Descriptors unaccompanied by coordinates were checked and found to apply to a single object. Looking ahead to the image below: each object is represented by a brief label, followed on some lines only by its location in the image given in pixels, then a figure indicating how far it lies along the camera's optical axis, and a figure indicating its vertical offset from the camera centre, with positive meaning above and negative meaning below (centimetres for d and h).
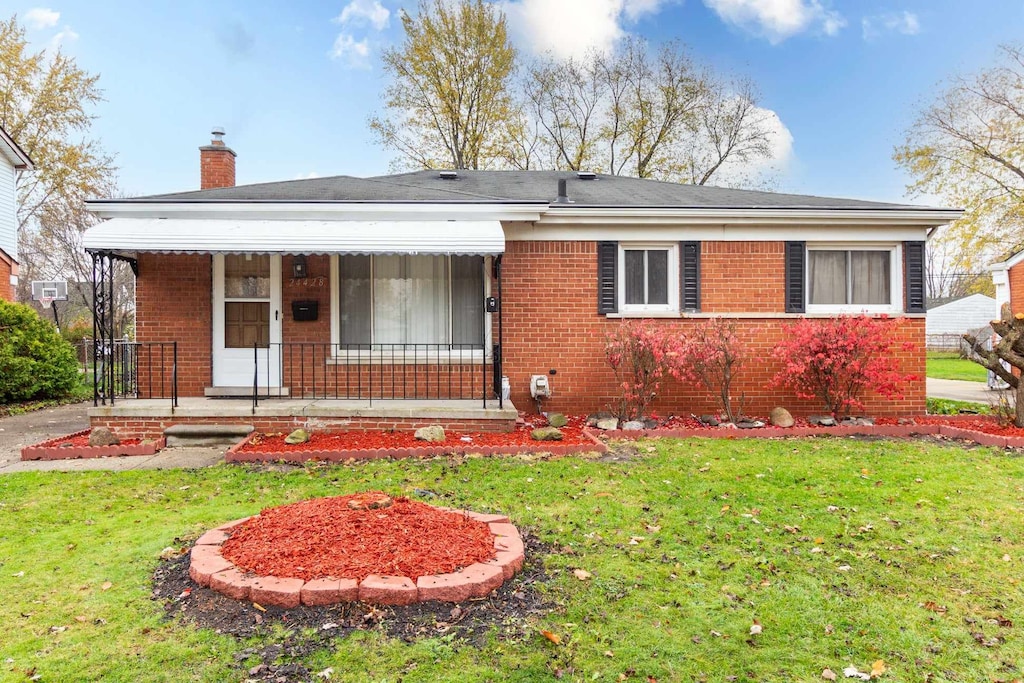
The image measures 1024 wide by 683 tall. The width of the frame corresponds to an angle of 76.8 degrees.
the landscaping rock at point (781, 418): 928 -110
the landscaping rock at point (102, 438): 785 -117
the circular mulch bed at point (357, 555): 341 -125
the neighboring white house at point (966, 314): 4659 +209
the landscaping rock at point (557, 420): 911 -111
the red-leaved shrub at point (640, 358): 884 -22
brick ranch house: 923 +80
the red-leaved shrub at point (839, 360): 902 -25
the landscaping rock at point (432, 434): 788 -113
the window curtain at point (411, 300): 973 +63
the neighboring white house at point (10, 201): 1833 +431
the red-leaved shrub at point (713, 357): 898 -21
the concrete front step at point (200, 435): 815 -118
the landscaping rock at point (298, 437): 786 -117
